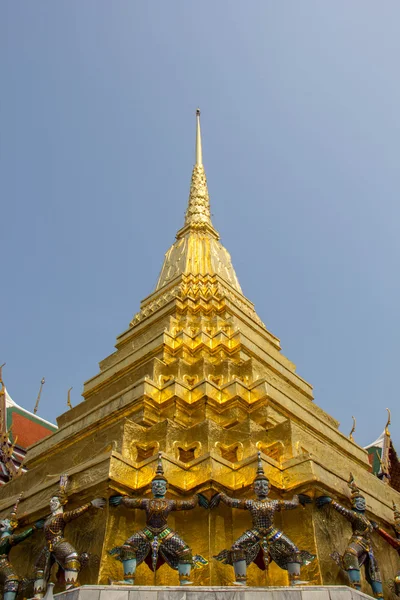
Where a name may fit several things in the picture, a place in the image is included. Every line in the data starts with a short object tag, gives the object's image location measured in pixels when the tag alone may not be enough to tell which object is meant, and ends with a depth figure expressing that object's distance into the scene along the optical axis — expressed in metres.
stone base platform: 6.49
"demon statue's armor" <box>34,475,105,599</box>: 8.03
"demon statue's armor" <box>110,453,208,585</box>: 7.66
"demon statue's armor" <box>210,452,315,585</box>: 7.60
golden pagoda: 8.56
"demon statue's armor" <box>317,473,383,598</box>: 8.12
